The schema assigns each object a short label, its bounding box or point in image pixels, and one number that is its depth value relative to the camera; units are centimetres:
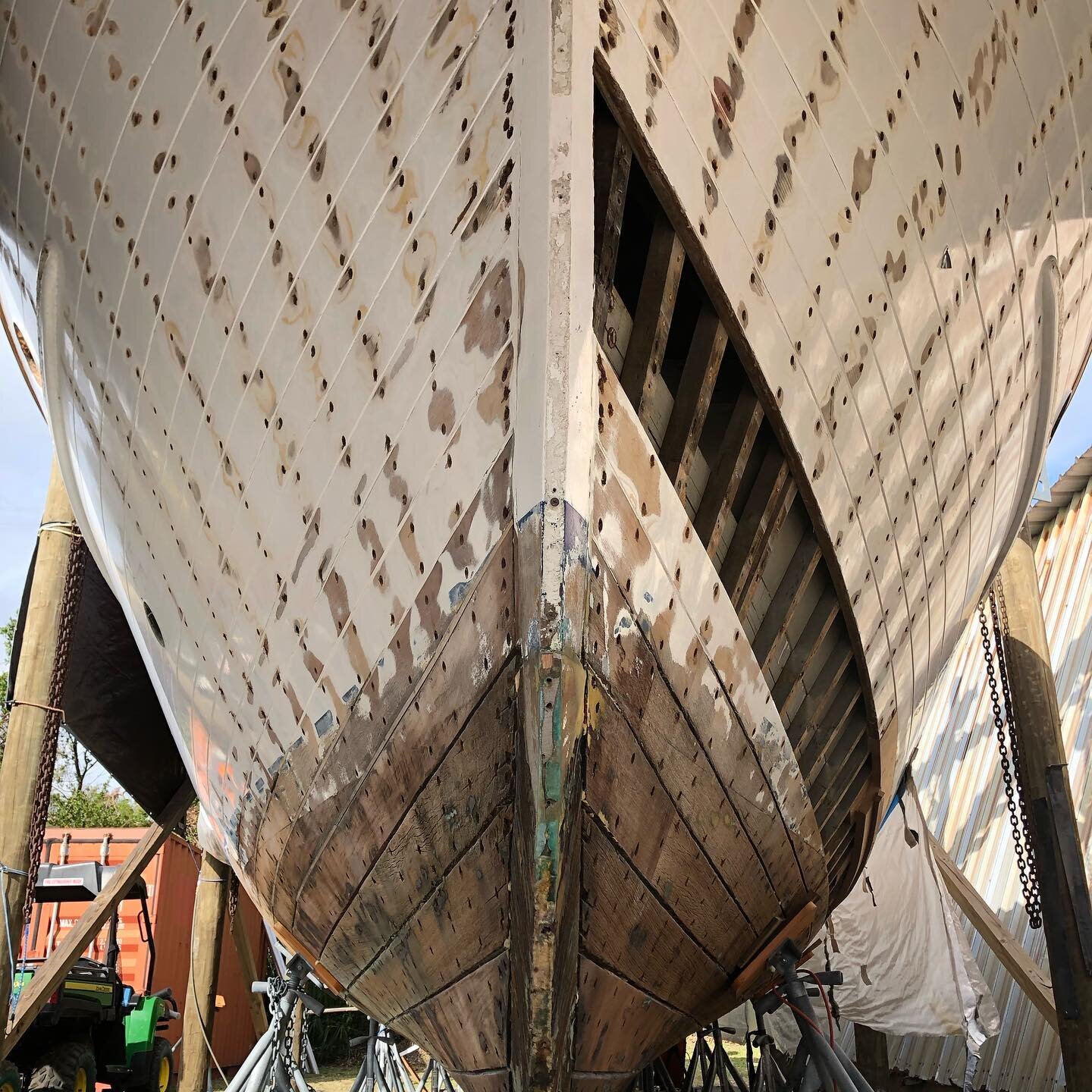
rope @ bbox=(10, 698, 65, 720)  428
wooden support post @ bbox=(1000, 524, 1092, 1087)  458
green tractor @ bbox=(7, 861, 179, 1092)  570
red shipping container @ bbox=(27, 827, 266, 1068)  805
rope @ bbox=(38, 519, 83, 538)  452
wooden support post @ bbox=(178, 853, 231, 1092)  700
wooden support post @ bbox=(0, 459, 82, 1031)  411
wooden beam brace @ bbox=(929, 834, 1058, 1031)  487
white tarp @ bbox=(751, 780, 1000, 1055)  598
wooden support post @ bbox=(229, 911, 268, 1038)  711
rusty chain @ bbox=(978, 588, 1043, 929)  503
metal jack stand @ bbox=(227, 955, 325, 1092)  342
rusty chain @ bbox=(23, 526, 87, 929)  424
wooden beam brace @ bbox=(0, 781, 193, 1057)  427
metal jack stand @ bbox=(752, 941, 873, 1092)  293
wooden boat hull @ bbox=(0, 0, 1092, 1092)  179
